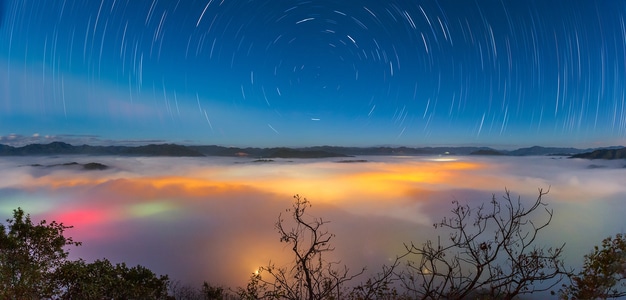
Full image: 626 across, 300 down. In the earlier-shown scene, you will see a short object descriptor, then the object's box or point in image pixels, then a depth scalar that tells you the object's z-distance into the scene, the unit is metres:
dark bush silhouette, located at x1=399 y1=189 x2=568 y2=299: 7.40
